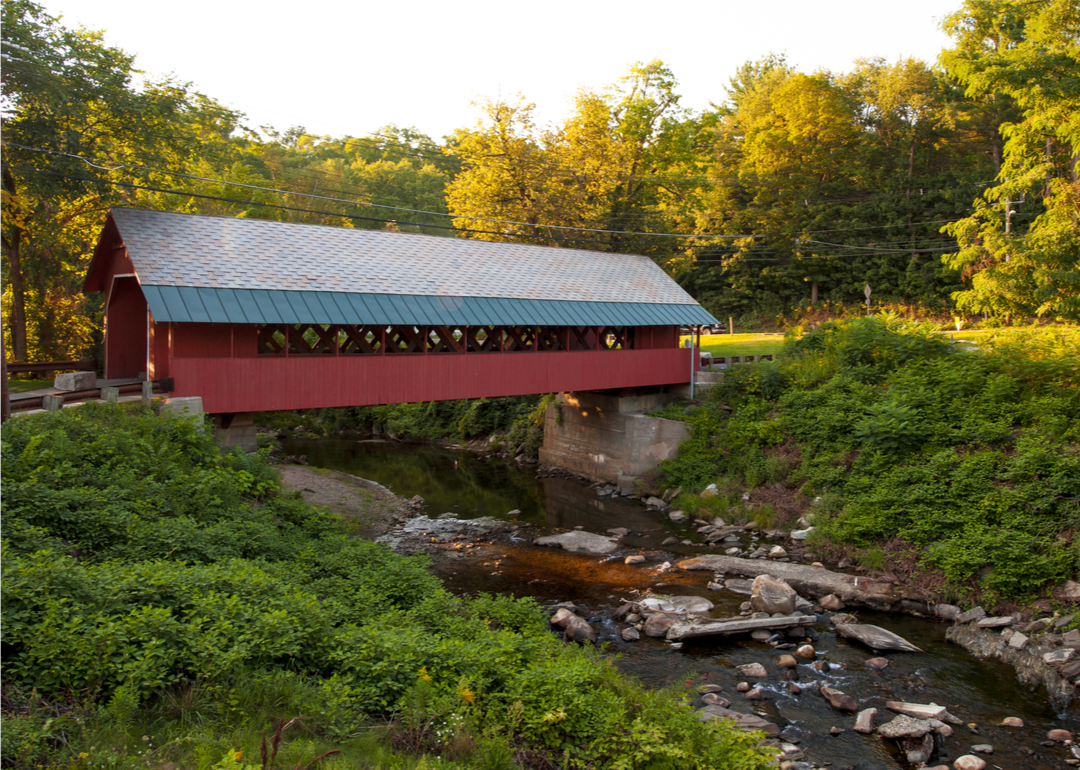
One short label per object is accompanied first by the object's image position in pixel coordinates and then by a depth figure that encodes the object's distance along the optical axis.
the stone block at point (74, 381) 12.94
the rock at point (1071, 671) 8.60
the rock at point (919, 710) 7.78
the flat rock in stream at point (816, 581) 11.23
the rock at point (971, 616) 10.39
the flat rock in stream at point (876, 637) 9.62
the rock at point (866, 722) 7.55
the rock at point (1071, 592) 10.16
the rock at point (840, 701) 8.01
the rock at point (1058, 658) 8.88
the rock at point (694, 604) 10.80
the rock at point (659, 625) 10.05
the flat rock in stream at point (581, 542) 14.24
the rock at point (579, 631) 9.75
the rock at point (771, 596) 10.62
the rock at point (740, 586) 11.64
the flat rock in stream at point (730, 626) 9.89
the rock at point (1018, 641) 9.44
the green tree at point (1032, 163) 17.30
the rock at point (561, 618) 10.16
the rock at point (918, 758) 6.96
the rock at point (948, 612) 10.67
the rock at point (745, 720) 7.46
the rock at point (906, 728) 7.30
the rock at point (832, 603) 11.00
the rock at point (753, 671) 8.86
